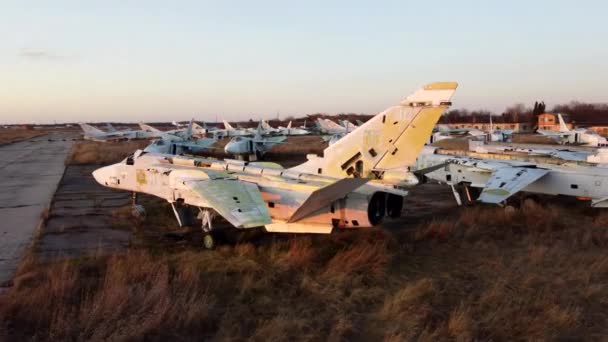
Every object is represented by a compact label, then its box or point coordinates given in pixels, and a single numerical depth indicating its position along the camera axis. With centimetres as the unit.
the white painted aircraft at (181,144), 3241
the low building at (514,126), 10150
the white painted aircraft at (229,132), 5669
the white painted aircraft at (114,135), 5891
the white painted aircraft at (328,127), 6373
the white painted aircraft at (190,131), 3884
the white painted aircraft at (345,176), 1001
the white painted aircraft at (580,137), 3954
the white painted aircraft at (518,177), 1329
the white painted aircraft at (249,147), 3638
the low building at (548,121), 9446
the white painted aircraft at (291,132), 6112
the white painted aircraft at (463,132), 5648
